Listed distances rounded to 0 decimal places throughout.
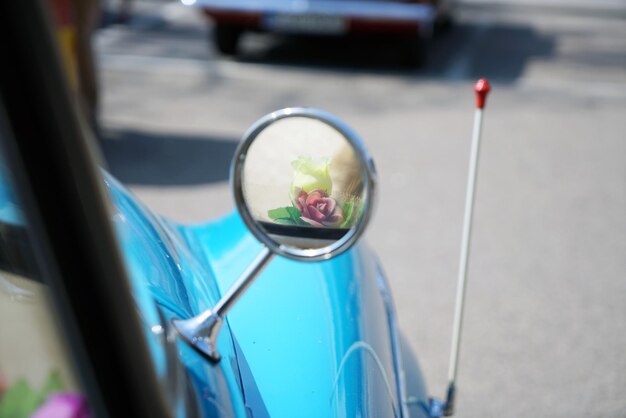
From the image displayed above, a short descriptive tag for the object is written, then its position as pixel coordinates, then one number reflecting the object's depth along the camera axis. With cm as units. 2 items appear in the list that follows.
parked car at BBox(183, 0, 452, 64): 812
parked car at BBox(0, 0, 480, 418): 75
